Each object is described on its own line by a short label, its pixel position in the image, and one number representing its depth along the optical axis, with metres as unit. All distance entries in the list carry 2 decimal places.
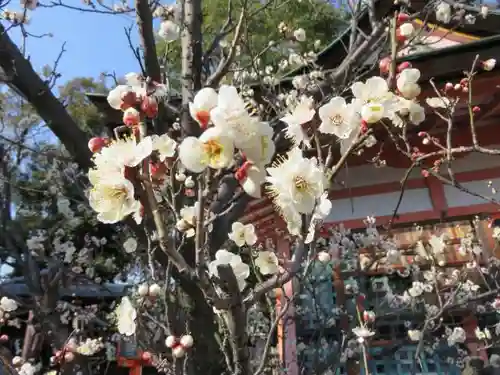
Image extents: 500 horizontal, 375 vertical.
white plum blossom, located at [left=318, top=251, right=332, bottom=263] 0.44
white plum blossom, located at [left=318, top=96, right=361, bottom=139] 0.22
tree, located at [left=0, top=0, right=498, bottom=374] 0.17
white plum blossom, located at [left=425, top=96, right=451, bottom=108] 0.55
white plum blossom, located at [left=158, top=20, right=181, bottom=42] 0.51
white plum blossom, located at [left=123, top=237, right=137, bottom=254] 0.45
